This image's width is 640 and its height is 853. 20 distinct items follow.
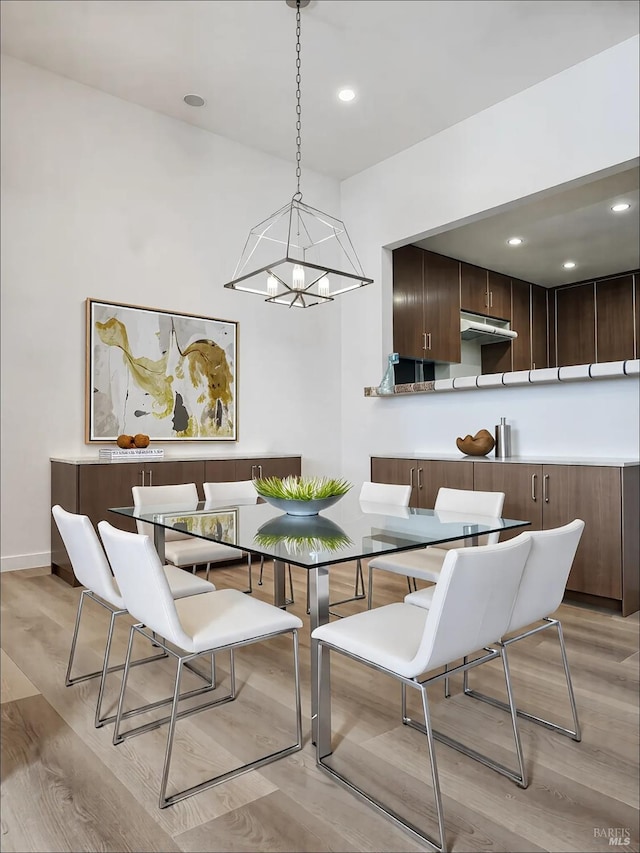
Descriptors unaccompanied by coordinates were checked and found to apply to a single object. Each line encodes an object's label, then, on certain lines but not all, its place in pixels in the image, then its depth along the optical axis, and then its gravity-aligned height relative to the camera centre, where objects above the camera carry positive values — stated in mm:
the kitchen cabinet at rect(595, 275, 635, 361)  6879 +1356
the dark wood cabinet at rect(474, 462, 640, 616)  3273 -468
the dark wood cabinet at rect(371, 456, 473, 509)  4125 -288
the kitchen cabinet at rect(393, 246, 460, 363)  5609 +1292
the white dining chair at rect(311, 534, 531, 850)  1455 -567
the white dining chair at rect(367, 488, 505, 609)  2627 -571
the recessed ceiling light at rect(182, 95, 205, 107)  4466 +2558
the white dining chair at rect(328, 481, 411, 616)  3217 -329
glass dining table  1827 -344
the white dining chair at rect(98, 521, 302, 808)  1655 -579
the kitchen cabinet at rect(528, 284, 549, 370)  7281 +1316
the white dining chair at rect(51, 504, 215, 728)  2043 -481
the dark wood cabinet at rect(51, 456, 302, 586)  3799 -294
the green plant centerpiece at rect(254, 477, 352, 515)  2402 -232
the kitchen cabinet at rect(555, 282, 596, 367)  7148 +1359
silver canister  4281 -40
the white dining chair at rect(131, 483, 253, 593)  2938 -562
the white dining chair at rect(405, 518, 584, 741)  1767 -450
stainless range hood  6228 +1116
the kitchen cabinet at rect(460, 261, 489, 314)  6391 +1607
